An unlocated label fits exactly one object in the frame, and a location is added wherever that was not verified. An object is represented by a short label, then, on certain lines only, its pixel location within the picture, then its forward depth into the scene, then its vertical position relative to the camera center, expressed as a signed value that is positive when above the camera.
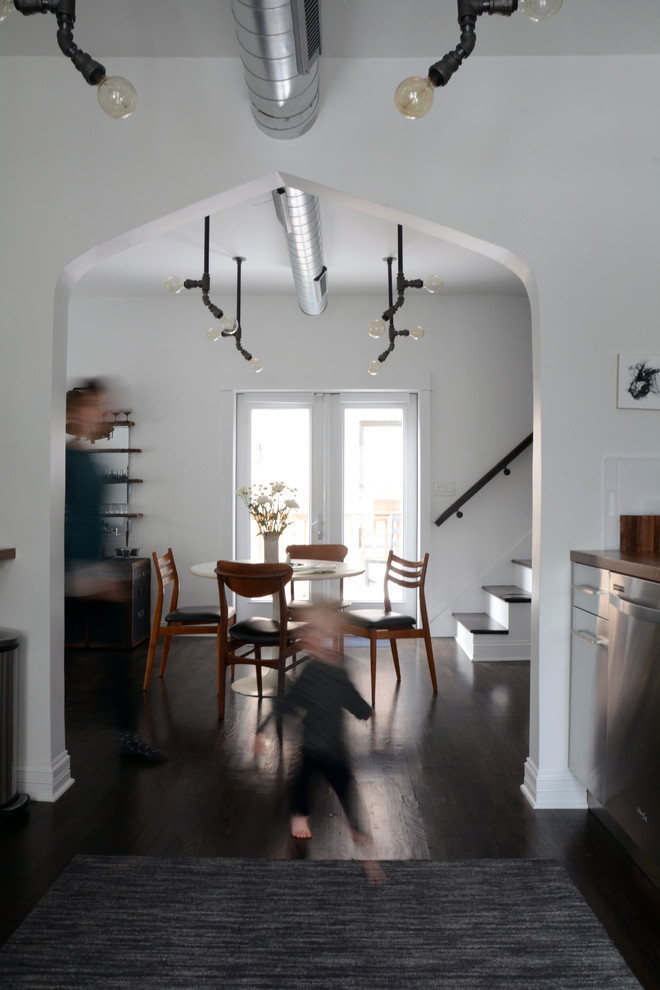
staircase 5.79 -1.15
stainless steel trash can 2.90 -0.95
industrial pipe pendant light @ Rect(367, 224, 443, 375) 4.37 +1.28
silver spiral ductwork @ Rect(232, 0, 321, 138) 2.39 +1.60
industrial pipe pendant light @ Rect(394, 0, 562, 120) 2.07 +1.26
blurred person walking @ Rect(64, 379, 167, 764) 3.21 -0.13
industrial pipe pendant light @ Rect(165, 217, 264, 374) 4.30 +1.25
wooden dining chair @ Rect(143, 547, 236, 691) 4.71 -0.85
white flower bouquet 4.77 -0.14
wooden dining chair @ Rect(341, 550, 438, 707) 4.50 -0.84
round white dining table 4.54 -0.52
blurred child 2.54 -0.81
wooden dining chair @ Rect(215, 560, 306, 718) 3.93 -0.79
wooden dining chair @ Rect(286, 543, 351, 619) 5.70 -0.47
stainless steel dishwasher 2.29 -0.75
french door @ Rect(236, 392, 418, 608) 7.02 +0.27
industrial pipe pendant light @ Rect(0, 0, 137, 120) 2.01 +1.23
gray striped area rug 1.89 -1.29
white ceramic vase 4.74 -0.37
